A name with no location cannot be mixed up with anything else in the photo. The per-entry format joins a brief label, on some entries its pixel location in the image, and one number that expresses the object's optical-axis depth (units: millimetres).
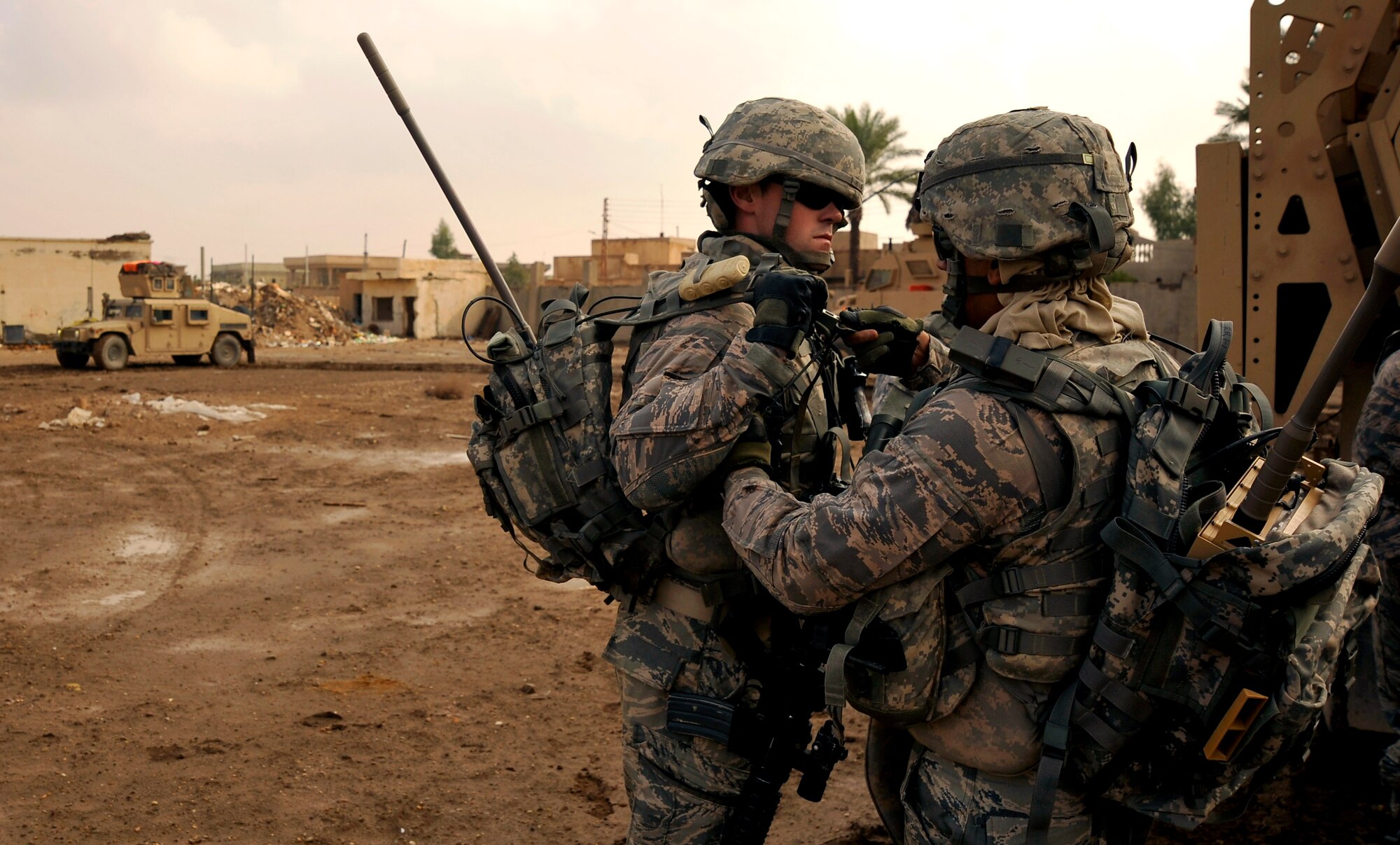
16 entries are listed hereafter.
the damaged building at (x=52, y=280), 34188
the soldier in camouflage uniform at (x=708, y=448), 2469
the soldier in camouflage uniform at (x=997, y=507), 2047
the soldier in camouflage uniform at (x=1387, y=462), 3959
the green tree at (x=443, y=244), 75688
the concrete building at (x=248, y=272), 75062
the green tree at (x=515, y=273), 59122
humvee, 23062
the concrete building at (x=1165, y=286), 22281
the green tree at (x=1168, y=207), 47062
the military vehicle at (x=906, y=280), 19594
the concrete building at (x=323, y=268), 62531
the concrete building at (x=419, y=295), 43344
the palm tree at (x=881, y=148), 29094
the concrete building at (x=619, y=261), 44969
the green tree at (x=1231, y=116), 28875
